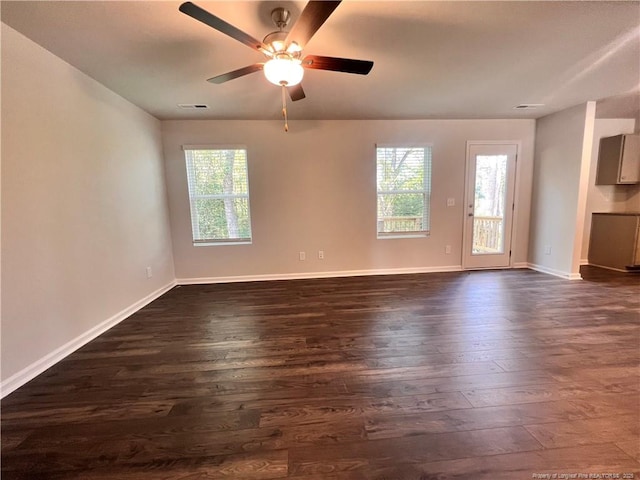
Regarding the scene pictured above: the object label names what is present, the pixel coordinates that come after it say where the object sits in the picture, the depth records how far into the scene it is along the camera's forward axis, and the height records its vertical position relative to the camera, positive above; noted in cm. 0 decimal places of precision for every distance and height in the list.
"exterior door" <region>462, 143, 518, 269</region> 433 -9
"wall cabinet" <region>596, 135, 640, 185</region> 417 +57
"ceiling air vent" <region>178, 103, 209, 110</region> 332 +126
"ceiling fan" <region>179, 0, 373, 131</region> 147 +100
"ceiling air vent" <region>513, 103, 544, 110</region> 357 +124
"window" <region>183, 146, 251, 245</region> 406 +18
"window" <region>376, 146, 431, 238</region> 427 +18
